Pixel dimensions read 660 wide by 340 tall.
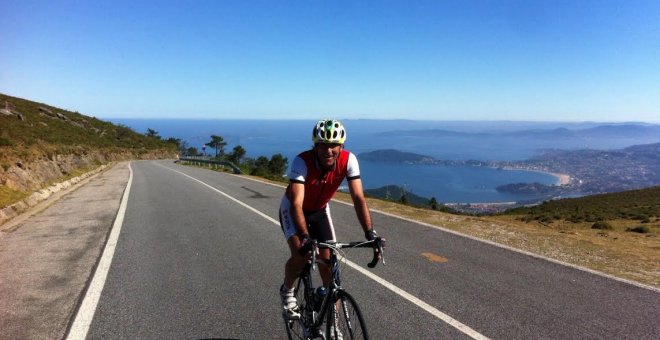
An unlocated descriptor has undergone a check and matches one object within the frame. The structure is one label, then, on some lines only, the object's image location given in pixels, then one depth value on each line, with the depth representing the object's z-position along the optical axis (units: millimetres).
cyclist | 3382
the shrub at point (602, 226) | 12039
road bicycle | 3051
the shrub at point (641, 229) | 11350
